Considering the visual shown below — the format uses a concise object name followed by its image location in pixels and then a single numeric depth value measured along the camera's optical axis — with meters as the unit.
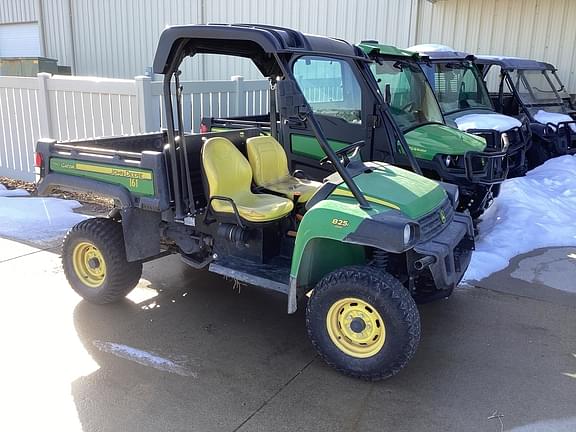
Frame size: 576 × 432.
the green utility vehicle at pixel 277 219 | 3.17
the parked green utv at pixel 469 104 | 7.63
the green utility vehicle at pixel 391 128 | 5.14
